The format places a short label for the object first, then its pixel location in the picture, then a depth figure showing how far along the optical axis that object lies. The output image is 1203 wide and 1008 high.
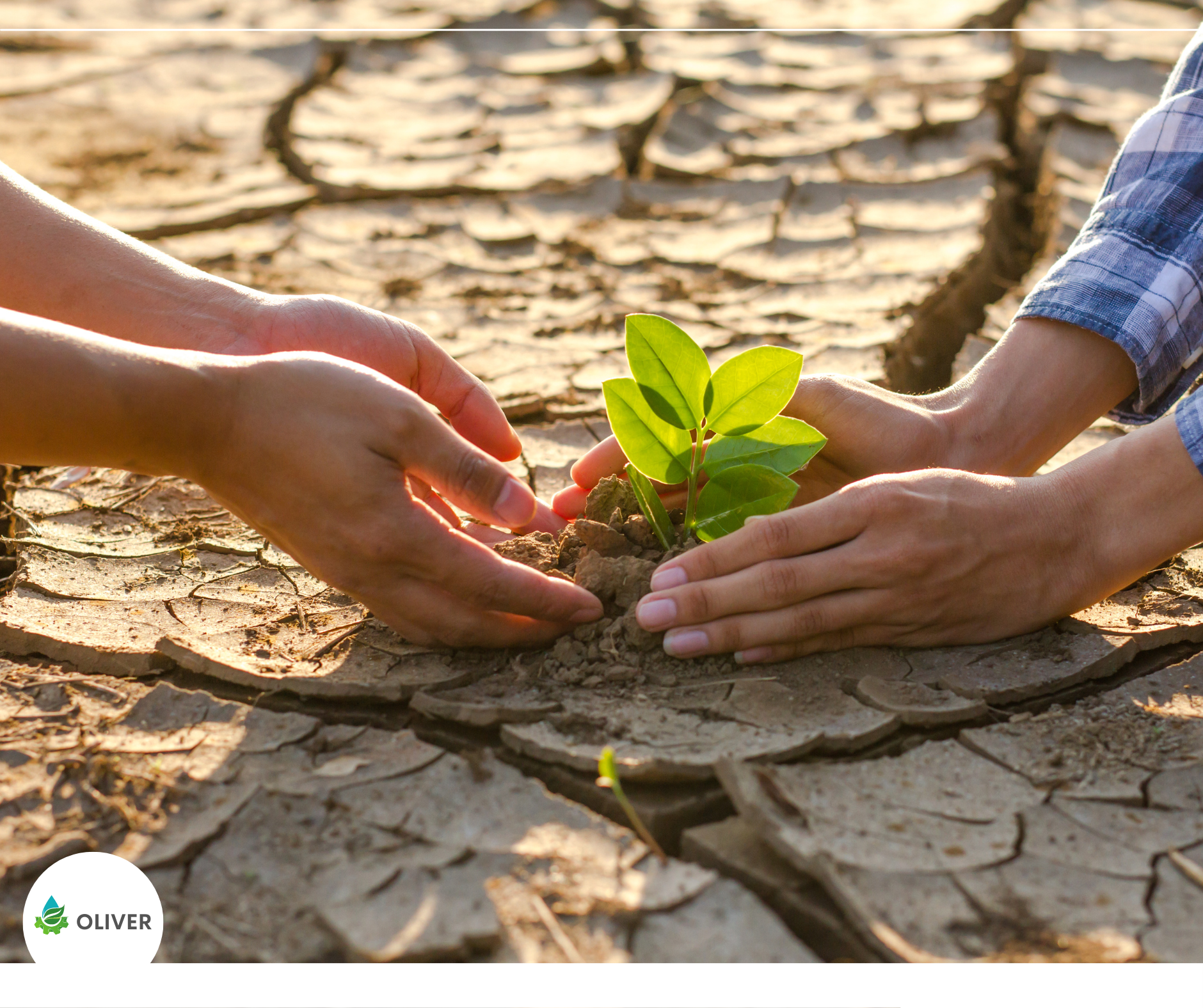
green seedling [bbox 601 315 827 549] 1.34
